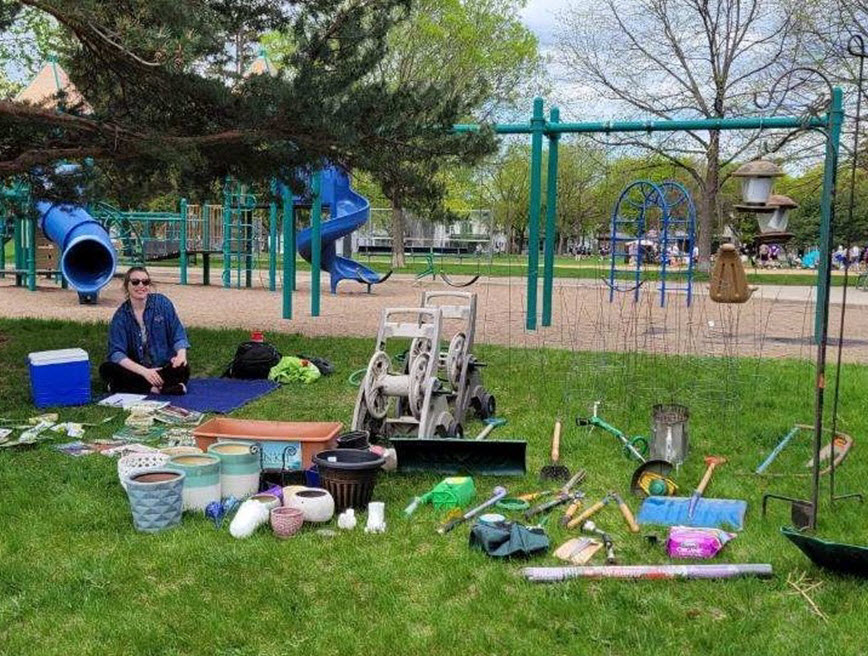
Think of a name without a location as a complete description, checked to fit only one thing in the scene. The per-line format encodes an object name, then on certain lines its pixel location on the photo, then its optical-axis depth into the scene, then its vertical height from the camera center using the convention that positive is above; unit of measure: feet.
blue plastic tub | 21.24 -3.36
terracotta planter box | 15.11 -3.37
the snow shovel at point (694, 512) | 13.53 -4.09
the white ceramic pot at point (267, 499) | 13.30 -3.90
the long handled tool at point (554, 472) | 15.87 -4.03
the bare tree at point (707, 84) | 82.89 +15.41
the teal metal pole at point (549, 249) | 38.63 -0.20
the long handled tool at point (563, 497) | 13.94 -4.11
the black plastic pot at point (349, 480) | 13.60 -3.63
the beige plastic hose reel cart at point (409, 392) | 17.01 -2.87
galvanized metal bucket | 16.78 -3.58
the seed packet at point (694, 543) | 12.10 -4.02
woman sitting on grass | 22.44 -2.73
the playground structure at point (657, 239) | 49.85 +0.30
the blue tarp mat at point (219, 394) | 21.75 -3.98
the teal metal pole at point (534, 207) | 37.14 +1.59
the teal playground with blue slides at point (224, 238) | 58.49 +0.02
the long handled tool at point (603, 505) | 13.38 -4.10
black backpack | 25.50 -3.50
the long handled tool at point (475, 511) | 13.24 -4.12
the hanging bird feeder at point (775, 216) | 18.06 +0.65
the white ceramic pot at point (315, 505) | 13.19 -3.90
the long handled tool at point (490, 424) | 18.61 -3.93
